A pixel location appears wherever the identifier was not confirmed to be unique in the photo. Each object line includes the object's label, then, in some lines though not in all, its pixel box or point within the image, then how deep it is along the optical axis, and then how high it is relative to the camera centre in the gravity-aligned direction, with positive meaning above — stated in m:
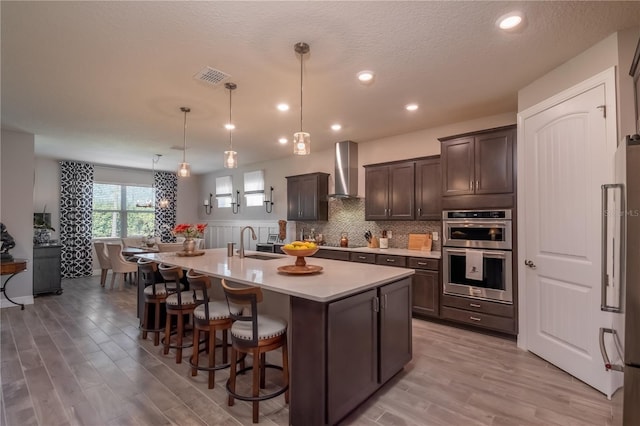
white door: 2.40 -0.11
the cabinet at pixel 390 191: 4.62 +0.41
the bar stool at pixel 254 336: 2.04 -0.83
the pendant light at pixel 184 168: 3.79 +0.61
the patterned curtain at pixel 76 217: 6.93 -0.02
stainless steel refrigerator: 1.32 -0.32
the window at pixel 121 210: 7.57 +0.15
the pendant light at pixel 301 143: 2.60 +0.64
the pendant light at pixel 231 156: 3.14 +0.65
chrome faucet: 3.57 -0.42
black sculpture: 4.49 -0.41
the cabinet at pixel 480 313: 3.39 -1.14
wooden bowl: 2.46 -0.29
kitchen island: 1.87 -0.80
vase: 3.78 -0.36
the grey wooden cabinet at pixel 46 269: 5.32 -0.96
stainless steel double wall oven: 3.40 -0.44
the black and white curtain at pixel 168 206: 8.41 +0.34
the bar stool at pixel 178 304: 2.84 -0.85
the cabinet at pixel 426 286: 3.98 -0.93
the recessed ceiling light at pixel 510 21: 2.06 +1.37
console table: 4.27 -0.74
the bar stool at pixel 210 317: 2.46 -0.83
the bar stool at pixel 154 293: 3.26 -0.84
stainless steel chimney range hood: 5.42 +0.84
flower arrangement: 3.79 -0.18
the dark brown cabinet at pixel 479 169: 3.39 +0.58
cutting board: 4.60 -0.38
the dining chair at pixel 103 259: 6.16 -0.89
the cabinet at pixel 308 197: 5.79 +0.40
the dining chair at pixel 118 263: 5.90 -0.92
